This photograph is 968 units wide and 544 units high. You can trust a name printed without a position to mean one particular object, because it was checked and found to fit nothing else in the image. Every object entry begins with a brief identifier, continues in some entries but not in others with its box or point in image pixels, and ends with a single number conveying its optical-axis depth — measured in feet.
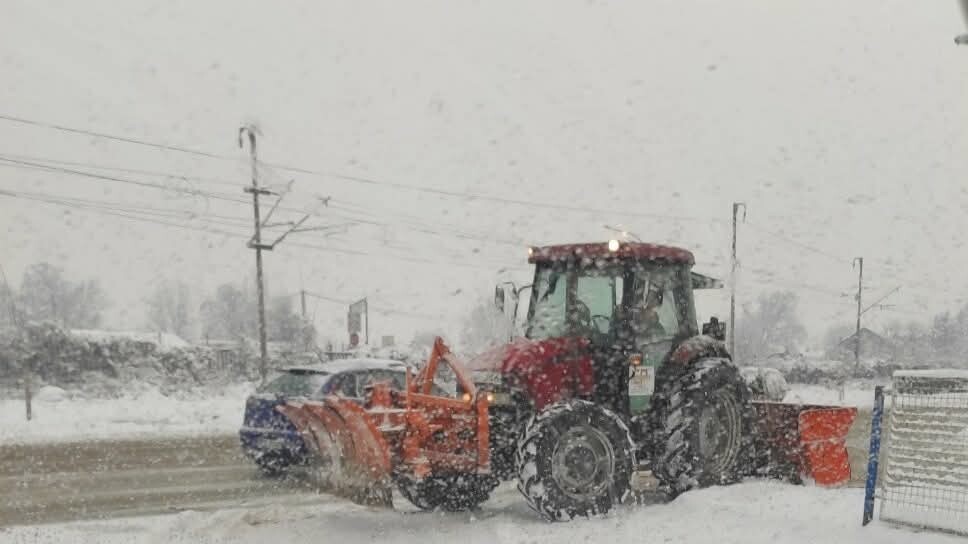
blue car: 34.42
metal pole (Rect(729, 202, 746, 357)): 109.20
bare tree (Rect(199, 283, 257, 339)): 310.65
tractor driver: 27.43
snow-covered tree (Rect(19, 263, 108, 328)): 292.61
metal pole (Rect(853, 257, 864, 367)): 174.97
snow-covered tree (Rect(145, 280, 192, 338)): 342.03
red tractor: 23.79
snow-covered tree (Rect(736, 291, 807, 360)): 333.62
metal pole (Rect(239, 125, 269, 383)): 87.61
